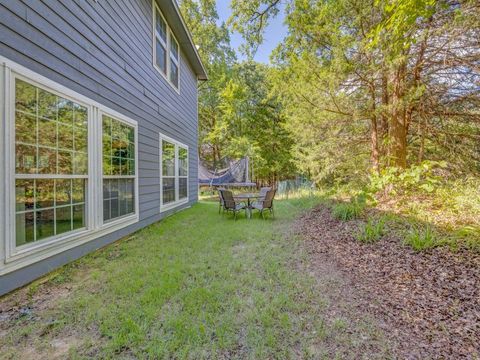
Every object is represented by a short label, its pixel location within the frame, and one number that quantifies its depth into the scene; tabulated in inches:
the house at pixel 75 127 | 98.3
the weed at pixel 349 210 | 204.5
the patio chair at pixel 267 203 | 270.2
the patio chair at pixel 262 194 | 304.8
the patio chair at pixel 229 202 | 265.6
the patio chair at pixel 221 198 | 276.5
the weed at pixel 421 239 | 130.4
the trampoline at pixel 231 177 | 518.0
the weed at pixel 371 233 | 156.3
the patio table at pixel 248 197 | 283.7
